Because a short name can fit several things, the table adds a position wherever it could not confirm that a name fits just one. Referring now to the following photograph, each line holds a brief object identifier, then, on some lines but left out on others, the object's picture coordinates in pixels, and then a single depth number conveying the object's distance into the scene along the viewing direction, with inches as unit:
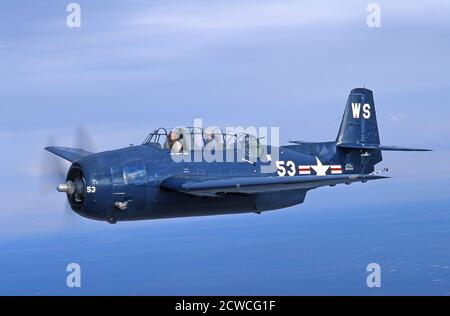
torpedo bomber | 807.1
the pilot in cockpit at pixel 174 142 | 856.9
